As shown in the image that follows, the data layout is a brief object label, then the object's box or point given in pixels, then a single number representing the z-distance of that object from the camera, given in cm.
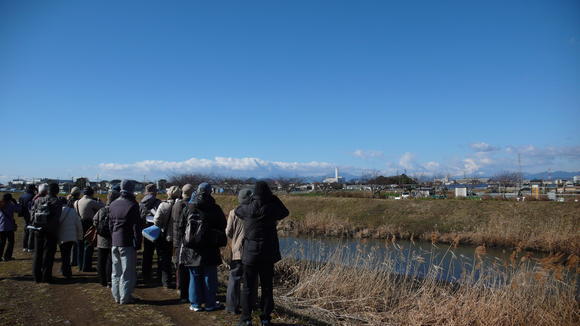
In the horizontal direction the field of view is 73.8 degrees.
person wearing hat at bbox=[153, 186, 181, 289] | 674
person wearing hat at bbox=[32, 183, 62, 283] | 687
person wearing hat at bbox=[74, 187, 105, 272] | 814
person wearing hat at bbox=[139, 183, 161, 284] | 731
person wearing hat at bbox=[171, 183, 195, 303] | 615
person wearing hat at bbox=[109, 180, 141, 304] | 588
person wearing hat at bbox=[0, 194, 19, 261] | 894
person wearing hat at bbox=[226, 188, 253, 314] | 564
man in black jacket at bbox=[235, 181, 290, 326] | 495
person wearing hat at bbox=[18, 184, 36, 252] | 987
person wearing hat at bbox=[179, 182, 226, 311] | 536
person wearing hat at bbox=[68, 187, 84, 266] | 858
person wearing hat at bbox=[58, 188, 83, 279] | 713
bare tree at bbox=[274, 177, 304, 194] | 5200
